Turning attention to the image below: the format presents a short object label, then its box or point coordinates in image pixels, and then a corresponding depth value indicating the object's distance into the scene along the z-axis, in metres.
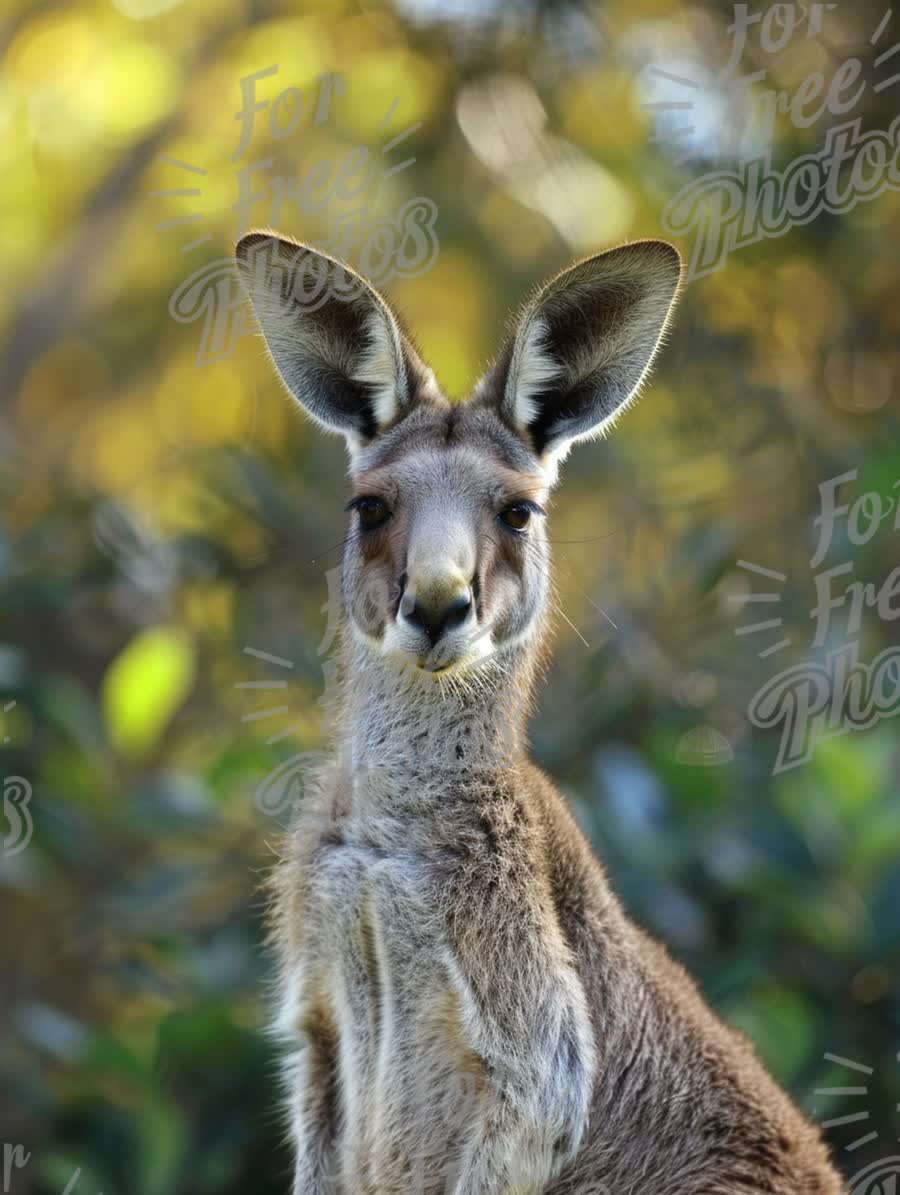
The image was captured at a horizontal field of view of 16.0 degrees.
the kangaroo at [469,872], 6.80
